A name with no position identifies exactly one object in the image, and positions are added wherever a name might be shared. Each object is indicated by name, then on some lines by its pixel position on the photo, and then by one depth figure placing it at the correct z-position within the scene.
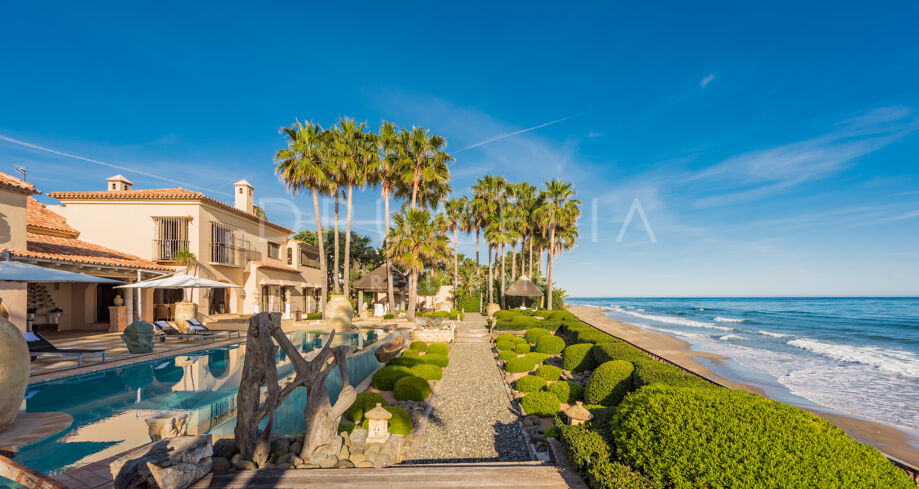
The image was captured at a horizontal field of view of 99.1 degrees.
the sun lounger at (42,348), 10.62
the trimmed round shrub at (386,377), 10.31
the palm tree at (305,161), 23.59
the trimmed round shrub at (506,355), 14.10
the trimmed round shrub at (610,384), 8.23
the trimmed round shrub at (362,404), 7.81
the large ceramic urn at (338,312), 19.77
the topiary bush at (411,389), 9.40
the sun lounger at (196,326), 15.90
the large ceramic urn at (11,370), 5.09
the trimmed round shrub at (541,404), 8.48
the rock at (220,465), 4.63
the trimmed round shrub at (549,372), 11.43
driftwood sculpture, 4.88
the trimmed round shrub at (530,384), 10.08
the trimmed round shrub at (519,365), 12.61
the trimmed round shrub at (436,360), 13.12
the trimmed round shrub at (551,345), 15.06
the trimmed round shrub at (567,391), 9.61
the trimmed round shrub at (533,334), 17.23
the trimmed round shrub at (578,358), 11.95
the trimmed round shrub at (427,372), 11.26
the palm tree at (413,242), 25.08
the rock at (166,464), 3.78
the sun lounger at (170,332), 15.05
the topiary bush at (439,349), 14.62
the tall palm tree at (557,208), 31.81
